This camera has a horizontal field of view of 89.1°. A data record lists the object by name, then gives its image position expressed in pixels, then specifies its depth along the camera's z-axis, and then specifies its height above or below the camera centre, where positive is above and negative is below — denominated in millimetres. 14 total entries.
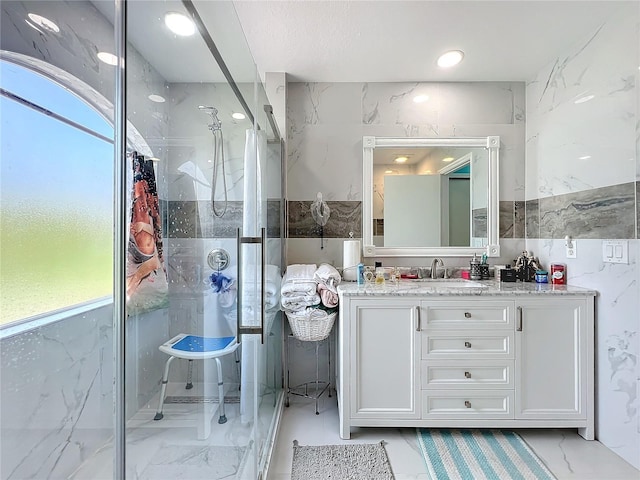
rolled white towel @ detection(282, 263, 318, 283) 2064 -207
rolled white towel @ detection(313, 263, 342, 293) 2024 -236
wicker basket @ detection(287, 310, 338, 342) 1983 -516
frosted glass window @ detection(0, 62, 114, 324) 837 +105
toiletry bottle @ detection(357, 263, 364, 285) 2158 -221
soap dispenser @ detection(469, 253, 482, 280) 2355 -217
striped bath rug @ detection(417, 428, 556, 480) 1598 -1147
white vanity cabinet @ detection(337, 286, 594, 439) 1876 -695
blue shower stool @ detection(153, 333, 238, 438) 1080 -429
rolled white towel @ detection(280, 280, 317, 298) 1991 -297
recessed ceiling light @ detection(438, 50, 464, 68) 2100 +1206
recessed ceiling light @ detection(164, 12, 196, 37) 1012 +714
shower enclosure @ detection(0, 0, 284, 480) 810 -107
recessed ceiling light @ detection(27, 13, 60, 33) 941 +663
